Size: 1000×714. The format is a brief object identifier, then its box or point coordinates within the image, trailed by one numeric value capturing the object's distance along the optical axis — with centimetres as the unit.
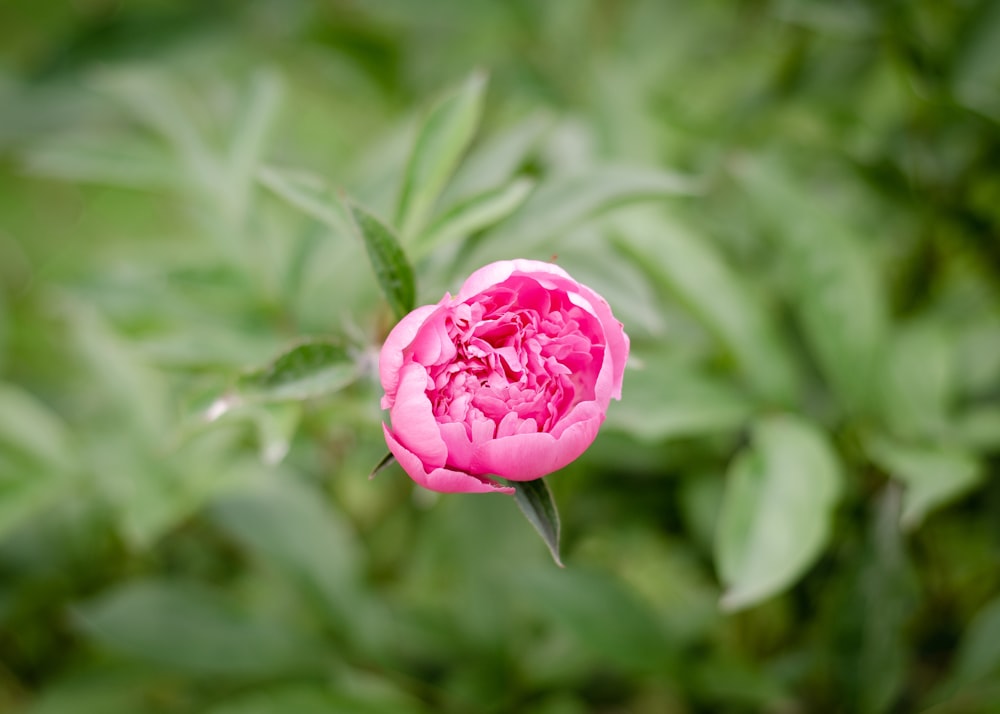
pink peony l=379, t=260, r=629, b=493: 81
